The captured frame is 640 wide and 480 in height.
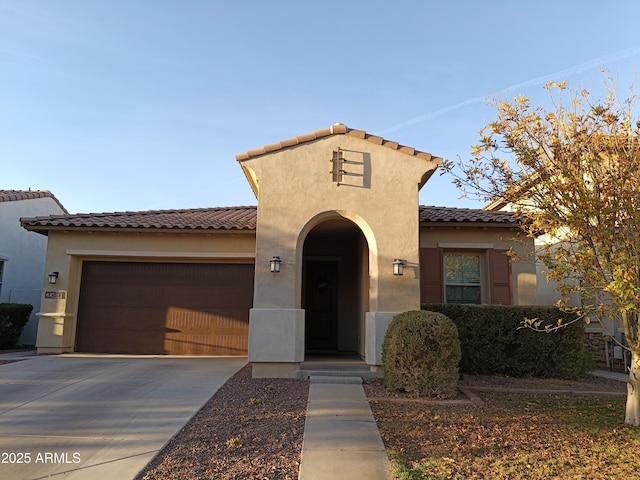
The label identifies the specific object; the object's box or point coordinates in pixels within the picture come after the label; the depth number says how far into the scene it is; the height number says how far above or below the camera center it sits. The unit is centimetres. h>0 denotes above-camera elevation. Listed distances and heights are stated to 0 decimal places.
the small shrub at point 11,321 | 1266 -62
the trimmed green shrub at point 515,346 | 936 -70
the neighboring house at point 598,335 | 1162 -58
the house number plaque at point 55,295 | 1142 +12
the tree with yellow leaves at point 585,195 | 514 +140
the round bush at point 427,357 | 698 -72
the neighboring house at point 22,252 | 1479 +170
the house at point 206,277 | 1128 +72
